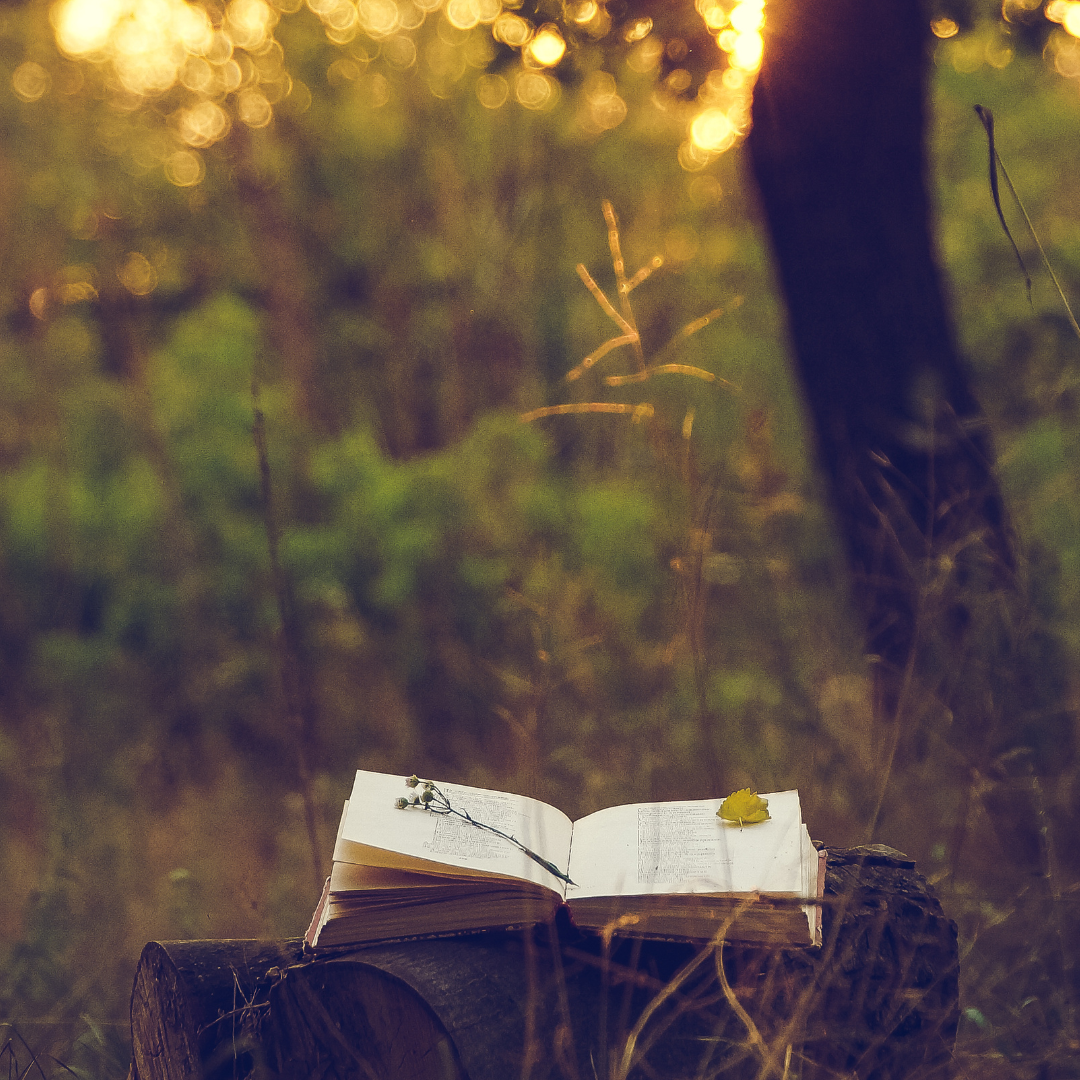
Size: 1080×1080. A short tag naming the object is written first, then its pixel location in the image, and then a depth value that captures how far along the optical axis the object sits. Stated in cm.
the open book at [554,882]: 190
